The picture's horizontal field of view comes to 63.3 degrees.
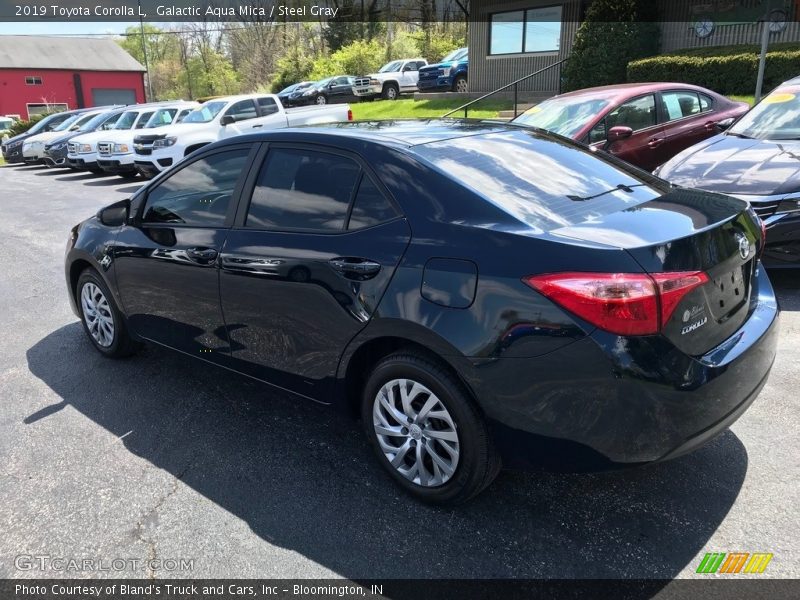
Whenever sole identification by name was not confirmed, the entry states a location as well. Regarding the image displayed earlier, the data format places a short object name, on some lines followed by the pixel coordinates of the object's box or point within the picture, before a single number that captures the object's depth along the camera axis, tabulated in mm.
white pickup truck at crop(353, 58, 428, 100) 30281
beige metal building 16672
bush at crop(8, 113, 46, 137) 30578
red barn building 49875
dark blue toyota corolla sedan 2428
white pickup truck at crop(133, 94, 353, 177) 14547
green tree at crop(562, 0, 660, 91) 17203
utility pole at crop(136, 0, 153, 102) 44106
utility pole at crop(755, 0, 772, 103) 9695
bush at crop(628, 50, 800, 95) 13648
